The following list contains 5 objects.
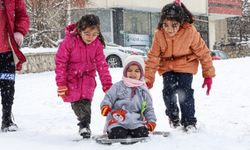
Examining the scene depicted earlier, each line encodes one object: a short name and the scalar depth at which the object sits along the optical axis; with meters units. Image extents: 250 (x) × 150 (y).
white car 17.03
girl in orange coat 4.92
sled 4.12
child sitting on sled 4.36
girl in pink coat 4.63
